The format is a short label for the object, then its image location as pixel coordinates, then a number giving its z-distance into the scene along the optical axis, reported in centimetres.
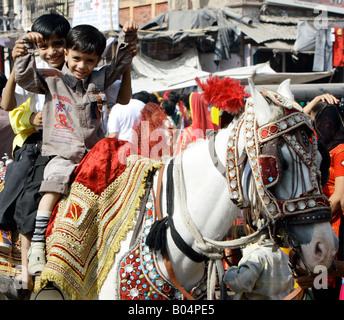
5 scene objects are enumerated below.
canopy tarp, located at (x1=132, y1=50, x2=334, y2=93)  1329
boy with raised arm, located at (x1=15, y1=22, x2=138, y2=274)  327
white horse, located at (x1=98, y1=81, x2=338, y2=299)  252
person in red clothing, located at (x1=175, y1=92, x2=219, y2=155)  587
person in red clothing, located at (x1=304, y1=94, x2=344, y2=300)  456
